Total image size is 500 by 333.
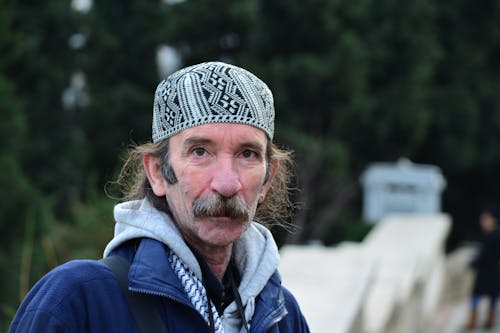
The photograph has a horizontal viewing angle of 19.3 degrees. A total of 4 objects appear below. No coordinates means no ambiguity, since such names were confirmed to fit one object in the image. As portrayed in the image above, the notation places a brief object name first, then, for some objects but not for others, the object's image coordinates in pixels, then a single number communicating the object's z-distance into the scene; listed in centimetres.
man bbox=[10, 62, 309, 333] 271
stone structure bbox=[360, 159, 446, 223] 1802
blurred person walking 1417
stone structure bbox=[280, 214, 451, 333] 705
